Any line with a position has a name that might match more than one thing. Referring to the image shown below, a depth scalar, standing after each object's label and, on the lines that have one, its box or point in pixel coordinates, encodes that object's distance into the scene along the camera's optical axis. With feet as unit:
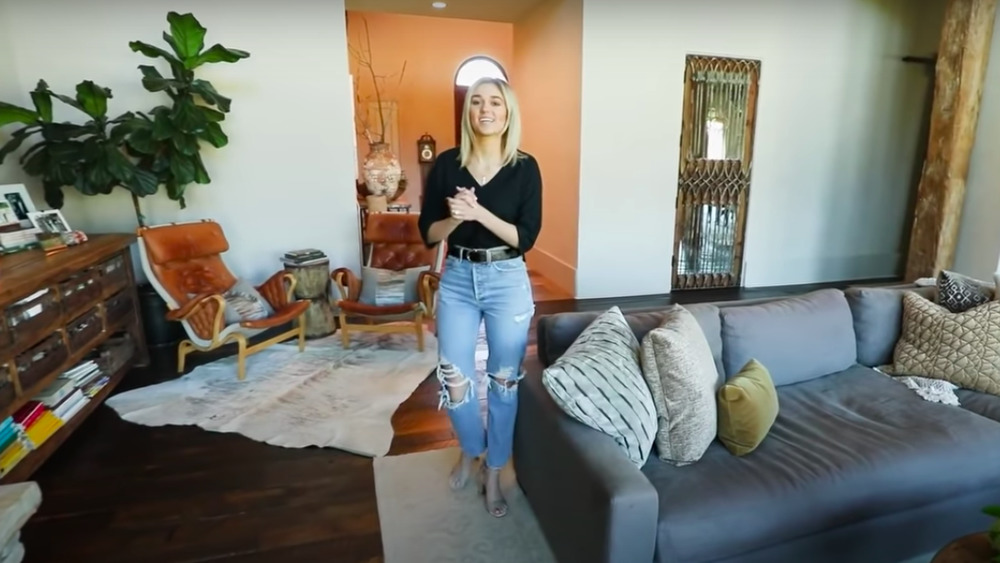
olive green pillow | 5.49
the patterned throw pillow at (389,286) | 12.44
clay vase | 16.52
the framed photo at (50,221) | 9.49
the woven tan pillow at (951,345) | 6.77
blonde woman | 5.92
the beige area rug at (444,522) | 6.06
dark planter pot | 12.16
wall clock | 25.93
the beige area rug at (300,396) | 8.73
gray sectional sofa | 4.65
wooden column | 13.25
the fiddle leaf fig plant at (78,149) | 10.60
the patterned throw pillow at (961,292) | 7.49
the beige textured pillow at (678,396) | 5.38
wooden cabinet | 6.98
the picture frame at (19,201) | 9.45
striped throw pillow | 5.21
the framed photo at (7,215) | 9.02
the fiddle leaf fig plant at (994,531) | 3.52
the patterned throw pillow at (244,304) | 11.30
